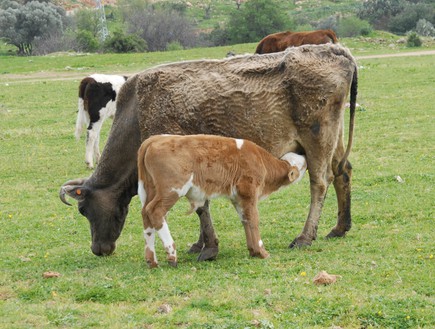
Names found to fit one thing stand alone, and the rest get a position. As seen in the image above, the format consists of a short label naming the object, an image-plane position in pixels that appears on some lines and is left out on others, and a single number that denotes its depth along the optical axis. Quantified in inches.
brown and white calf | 333.1
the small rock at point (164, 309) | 271.9
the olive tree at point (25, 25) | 2252.7
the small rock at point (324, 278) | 293.4
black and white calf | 653.3
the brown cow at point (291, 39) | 888.3
